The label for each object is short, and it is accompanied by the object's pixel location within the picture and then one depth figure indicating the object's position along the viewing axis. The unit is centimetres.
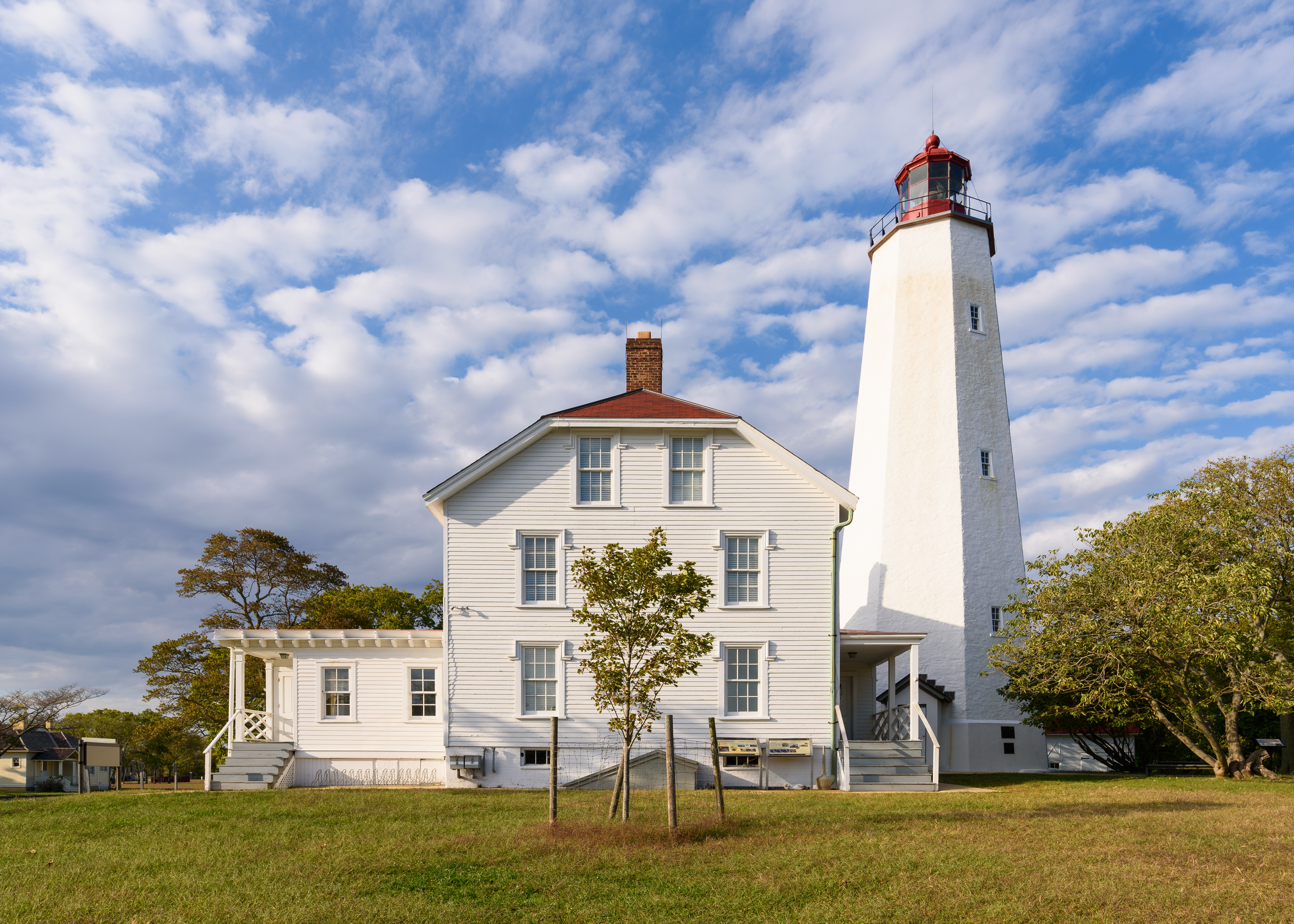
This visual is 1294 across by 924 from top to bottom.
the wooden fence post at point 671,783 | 1098
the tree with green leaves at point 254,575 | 3584
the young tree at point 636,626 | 1168
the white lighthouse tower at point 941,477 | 2533
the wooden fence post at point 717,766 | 1196
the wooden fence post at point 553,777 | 1151
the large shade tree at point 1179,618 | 1977
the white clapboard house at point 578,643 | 1953
